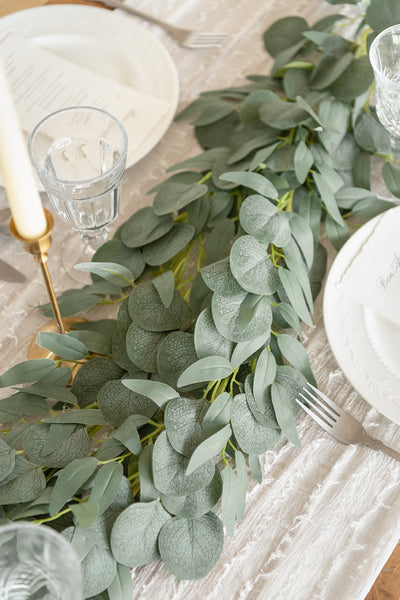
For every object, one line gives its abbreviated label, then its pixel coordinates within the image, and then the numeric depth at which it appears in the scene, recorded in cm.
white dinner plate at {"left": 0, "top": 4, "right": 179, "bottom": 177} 79
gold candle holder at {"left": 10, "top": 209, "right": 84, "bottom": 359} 49
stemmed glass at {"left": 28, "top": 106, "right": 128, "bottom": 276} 54
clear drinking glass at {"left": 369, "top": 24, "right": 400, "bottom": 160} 58
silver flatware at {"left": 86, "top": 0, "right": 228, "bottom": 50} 85
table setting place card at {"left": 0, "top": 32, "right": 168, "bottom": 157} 74
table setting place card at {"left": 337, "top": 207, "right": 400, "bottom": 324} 58
